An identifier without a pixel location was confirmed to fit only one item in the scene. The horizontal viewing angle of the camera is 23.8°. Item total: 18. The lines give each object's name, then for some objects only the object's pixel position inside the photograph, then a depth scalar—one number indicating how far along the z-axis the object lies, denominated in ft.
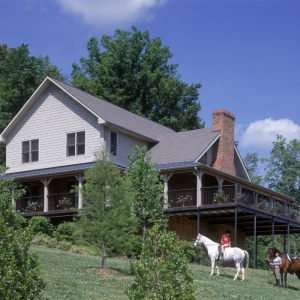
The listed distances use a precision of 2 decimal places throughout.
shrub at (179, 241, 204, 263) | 107.05
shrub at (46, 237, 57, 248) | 113.42
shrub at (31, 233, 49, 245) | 114.52
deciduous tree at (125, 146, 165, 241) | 104.37
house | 128.57
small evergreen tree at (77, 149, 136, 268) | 81.71
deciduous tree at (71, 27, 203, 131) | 202.08
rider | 92.03
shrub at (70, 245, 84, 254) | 110.77
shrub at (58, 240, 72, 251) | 111.45
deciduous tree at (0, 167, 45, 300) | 45.88
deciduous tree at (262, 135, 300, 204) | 242.80
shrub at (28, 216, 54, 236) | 122.01
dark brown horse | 87.86
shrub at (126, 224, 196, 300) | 46.16
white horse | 89.76
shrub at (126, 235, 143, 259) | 106.73
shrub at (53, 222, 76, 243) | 118.93
